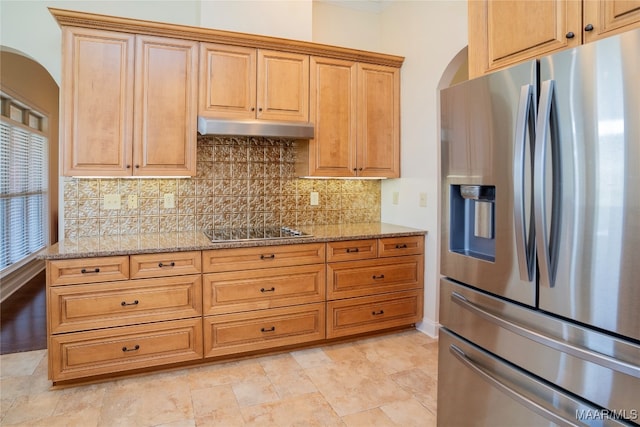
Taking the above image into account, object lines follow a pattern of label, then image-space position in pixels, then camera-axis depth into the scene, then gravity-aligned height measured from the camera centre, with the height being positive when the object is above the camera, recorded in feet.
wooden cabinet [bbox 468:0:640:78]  4.28 +2.25
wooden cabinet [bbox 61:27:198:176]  8.66 +2.30
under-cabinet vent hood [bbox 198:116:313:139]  9.30 +1.91
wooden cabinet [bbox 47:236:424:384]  7.84 -2.17
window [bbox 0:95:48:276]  14.46 +0.80
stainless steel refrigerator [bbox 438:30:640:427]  3.58 -0.33
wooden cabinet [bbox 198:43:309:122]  9.63 +3.10
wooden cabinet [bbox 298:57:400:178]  10.74 +2.47
